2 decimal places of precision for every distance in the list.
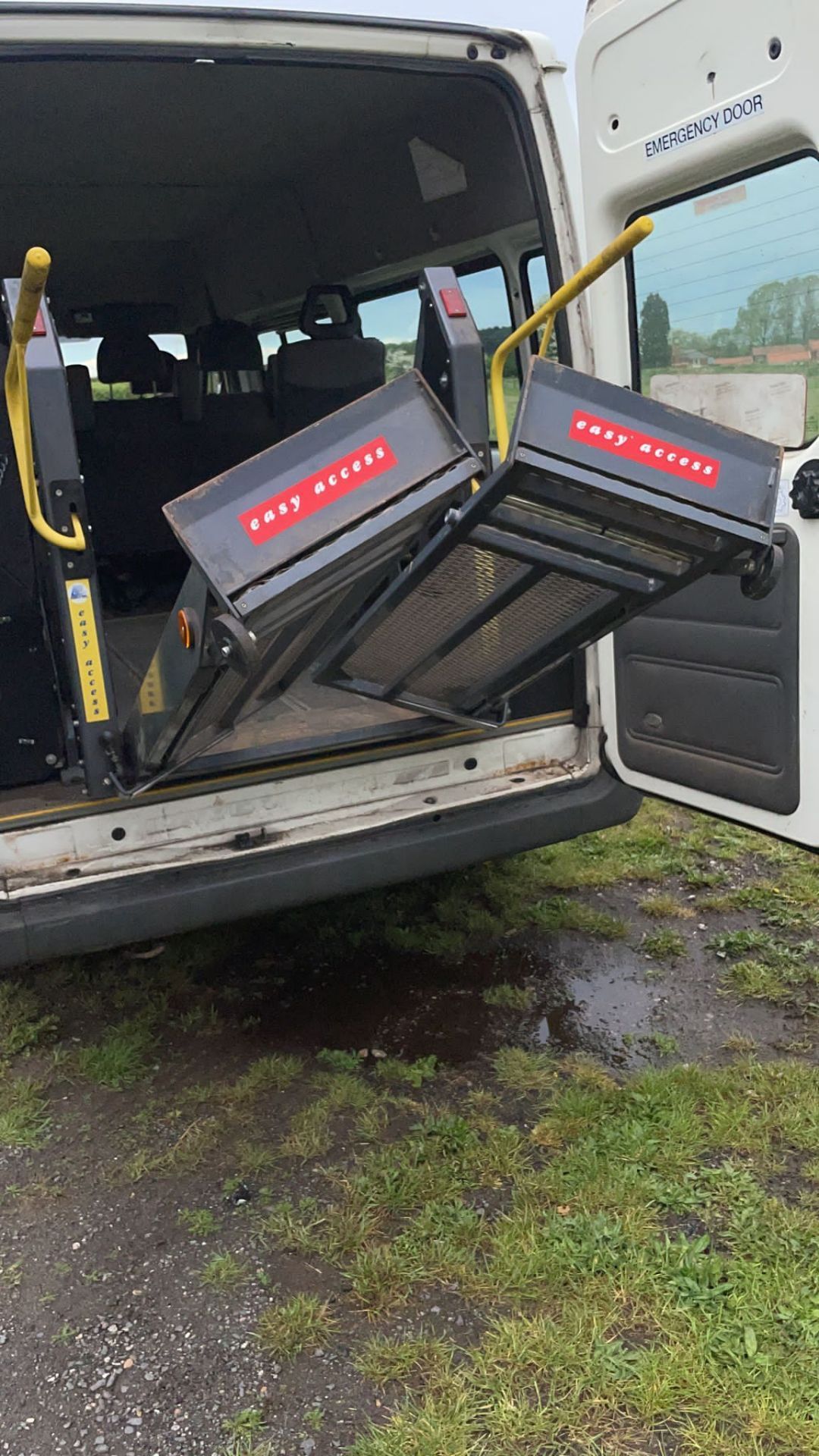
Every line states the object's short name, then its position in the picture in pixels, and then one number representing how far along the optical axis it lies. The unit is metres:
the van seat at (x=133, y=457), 5.73
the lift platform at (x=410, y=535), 1.76
